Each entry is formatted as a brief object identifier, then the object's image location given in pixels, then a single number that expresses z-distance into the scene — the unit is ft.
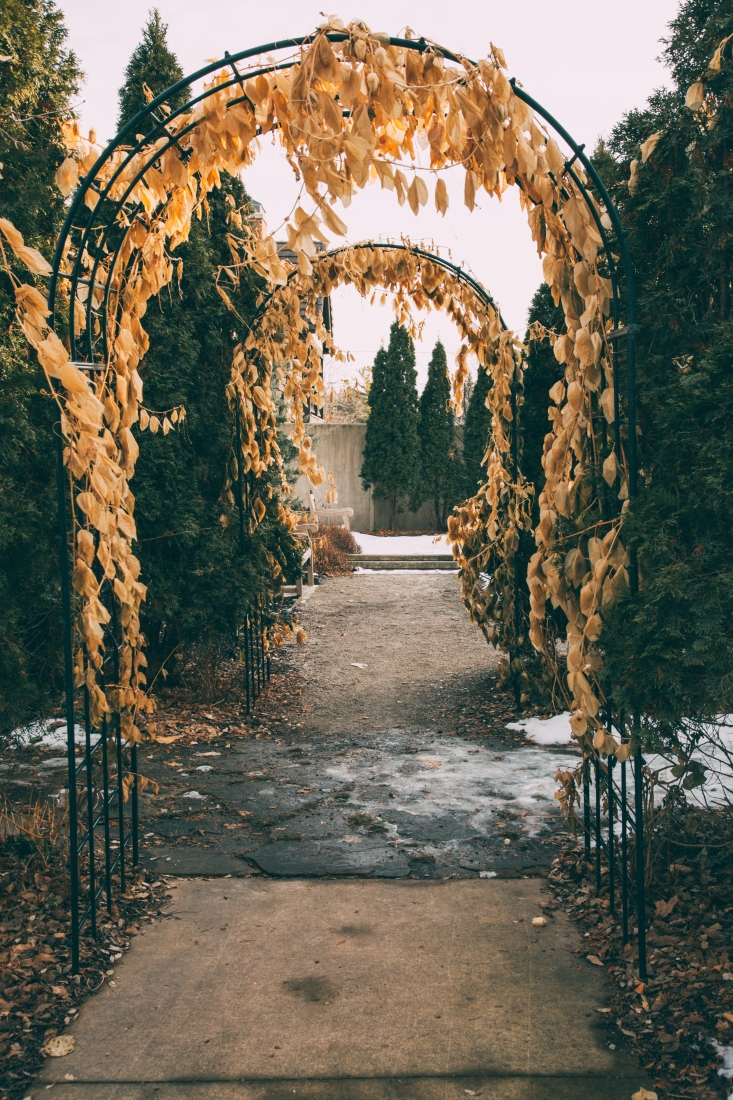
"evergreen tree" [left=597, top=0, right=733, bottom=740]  7.41
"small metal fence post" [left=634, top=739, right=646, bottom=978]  8.09
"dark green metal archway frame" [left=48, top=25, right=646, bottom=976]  8.03
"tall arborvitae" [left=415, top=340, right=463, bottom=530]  58.29
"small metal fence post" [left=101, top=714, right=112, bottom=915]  9.31
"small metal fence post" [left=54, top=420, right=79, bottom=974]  8.26
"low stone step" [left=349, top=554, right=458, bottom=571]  44.78
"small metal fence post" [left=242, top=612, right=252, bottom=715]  18.53
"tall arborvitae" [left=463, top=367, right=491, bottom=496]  55.93
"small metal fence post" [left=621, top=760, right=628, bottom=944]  8.45
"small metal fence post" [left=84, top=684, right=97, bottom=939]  8.77
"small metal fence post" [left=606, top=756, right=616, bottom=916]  8.87
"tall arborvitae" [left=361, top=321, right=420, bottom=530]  57.31
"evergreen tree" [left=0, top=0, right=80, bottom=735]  13.08
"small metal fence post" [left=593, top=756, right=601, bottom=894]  9.20
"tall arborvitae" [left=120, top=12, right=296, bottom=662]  18.15
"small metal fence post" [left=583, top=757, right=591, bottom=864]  9.85
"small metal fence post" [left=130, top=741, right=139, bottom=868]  10.47
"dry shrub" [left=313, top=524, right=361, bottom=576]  41.78
